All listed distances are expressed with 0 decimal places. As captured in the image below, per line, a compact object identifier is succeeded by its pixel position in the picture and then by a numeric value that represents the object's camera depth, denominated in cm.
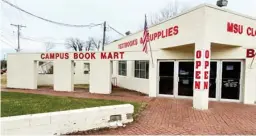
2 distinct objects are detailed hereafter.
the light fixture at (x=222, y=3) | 970
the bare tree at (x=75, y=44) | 5291
